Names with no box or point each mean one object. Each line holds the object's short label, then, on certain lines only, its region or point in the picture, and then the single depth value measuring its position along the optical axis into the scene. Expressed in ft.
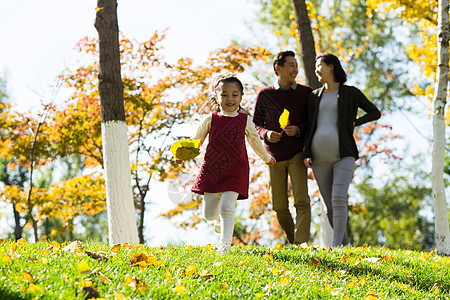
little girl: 30.63
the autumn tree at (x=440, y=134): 48.42
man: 38.78
